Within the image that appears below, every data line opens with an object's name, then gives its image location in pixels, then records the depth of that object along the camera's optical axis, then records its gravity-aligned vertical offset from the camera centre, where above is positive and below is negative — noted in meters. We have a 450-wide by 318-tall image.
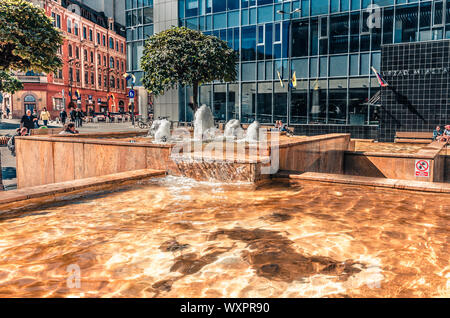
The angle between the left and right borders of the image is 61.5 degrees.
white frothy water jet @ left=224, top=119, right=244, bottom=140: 17.23 -0.07
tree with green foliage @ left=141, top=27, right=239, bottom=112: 17.81 +3.37
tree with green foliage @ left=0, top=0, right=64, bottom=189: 11.17 +2.84
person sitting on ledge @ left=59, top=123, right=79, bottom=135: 13.26 +0.06
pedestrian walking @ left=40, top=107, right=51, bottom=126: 30.23 +1.27
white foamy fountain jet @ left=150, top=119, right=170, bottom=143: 12.77 -0.10
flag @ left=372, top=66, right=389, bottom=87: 18.33 +2.30
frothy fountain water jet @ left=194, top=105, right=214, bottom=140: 15.12 +0.35
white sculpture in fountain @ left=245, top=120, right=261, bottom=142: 15.09 -0.15
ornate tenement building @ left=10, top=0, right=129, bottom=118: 49.03 +9.89
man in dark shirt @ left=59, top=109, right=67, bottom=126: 29.94 +1.19
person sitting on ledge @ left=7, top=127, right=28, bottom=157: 13.10 -0.31
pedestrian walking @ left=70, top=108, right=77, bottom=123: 28.87 +1.22
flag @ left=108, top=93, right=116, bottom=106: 65.80 +5.83
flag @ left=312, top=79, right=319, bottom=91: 24.83 +2.87
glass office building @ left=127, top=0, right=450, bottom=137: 22.14 +5.00
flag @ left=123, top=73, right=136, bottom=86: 32.38 +4.52
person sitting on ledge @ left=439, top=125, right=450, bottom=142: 15.02 -0.30
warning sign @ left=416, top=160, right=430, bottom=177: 10.15 -1.08
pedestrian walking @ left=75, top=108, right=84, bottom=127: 30.37 +1.03
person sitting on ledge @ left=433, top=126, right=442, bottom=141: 16.63 -0.23
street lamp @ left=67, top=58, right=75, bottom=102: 53.52 +7.39
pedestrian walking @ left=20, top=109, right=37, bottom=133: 15.99 +0.39
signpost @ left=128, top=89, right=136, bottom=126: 27.82 +2.68
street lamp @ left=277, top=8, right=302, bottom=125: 23.38 +3.38
